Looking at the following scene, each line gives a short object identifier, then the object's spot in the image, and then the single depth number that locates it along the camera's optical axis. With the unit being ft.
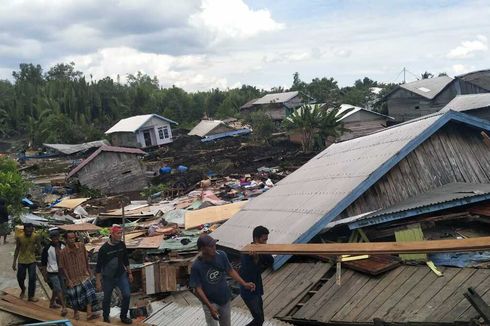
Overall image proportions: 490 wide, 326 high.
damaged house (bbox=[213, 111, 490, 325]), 17.44
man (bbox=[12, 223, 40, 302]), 25.63
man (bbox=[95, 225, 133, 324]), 20.85
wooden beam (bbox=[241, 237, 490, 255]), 11.88
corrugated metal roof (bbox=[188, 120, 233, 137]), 145.69
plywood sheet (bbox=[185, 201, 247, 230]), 43.50
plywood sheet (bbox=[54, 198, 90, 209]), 67.92
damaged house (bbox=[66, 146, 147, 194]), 83.82
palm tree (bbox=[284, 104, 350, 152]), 102.17
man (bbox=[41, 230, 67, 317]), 23.31
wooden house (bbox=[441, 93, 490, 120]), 77.73
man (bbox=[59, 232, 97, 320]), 22.88
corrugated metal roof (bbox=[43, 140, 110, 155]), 121.85
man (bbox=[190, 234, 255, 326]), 15.48
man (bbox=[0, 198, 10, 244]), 40.38
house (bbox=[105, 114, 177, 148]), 139.33
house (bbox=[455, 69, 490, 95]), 111.14
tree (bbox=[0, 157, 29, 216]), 50.78
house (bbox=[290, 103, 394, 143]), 118.42
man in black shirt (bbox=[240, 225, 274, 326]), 16.48
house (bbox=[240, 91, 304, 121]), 166.50
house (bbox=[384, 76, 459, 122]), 120.16
